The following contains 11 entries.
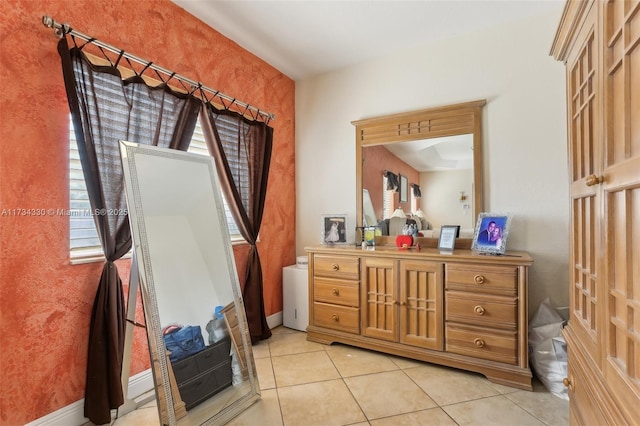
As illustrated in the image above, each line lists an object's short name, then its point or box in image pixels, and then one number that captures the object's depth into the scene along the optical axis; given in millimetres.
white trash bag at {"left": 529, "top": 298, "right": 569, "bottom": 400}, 1995
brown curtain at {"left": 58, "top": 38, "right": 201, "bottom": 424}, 1667
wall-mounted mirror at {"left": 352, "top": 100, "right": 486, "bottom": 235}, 2662
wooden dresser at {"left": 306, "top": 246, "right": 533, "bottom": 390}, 2088
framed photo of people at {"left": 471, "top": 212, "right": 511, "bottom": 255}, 2334
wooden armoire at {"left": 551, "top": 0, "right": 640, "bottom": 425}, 781
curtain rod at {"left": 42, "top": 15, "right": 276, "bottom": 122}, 1583
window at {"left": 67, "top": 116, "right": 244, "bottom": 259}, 1738
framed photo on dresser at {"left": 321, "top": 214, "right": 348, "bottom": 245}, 3113
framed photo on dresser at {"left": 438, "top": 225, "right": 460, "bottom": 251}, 2578
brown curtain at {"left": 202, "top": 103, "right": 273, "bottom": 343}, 2615
